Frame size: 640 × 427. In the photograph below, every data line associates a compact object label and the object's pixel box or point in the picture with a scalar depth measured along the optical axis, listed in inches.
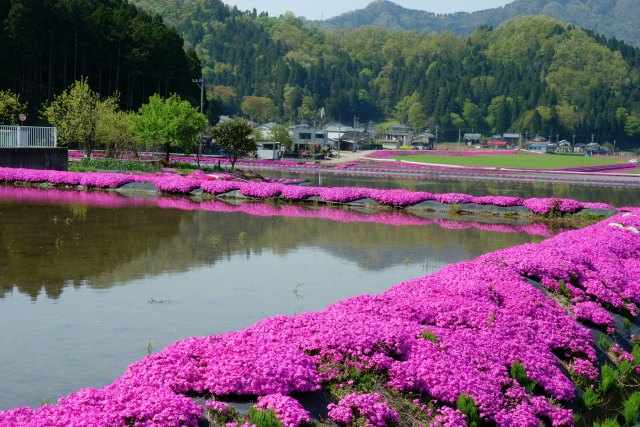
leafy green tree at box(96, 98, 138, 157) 2199.8
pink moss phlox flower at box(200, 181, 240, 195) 1334.9
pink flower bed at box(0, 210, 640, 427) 266.2
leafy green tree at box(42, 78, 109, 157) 2110.0
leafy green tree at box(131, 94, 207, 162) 2170.3
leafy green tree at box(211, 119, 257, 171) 2249.0
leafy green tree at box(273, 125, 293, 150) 4746.6
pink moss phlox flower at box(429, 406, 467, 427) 288.0
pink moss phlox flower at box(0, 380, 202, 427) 243.8
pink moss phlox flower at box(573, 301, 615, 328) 486.9
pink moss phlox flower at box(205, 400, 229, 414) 271.7
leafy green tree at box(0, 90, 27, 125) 2085.9
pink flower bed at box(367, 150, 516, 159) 6007.9
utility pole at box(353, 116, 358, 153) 6771.7
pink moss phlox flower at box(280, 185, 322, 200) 1304.1
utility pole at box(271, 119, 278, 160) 4117.6
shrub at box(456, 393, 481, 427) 302.4
